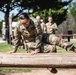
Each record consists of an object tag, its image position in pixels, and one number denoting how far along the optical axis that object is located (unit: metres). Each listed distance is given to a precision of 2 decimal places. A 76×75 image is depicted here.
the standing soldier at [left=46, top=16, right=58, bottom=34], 14.48
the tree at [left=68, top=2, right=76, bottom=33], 67.81
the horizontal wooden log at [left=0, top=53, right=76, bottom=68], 6.48
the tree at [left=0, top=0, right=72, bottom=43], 31.34
